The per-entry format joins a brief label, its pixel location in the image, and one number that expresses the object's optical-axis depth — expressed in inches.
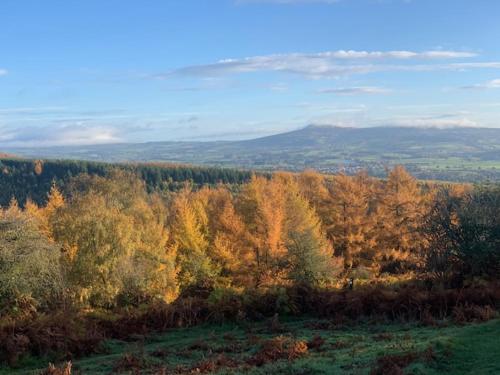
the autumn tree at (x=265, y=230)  1716.3
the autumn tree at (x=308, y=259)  1446.9
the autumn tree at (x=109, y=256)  1370.6
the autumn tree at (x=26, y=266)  1075.9
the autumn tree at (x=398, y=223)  1961.1
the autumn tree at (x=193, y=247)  1648.6
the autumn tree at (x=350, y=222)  1972.2
